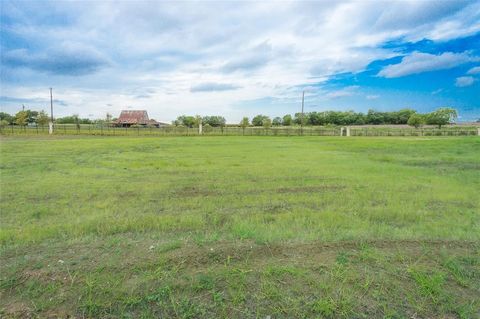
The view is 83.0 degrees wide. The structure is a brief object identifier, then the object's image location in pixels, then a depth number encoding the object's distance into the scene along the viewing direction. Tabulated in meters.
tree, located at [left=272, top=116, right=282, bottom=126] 91.64
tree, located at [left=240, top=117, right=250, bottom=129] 45.29
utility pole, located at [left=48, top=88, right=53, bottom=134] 35.72
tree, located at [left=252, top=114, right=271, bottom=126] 79.45
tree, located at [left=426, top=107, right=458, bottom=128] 72.75
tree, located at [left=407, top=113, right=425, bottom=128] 66.88
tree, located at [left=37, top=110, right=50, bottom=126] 42.03
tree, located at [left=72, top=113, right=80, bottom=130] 71.81
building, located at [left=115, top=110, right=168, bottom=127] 65.62
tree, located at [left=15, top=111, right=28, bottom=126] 40.16
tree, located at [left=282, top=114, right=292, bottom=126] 91.81
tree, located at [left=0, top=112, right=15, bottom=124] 63.91
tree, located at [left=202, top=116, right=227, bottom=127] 81.21
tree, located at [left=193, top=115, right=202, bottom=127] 66.50
